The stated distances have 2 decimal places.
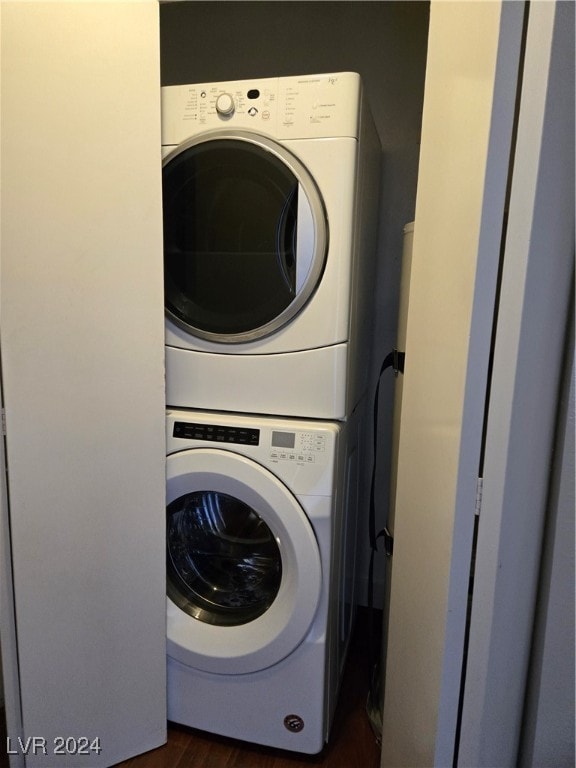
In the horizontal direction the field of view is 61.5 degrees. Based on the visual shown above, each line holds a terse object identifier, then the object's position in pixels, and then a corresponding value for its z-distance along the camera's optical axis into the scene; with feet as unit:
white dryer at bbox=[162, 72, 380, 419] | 3.86
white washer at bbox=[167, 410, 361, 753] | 4.07
